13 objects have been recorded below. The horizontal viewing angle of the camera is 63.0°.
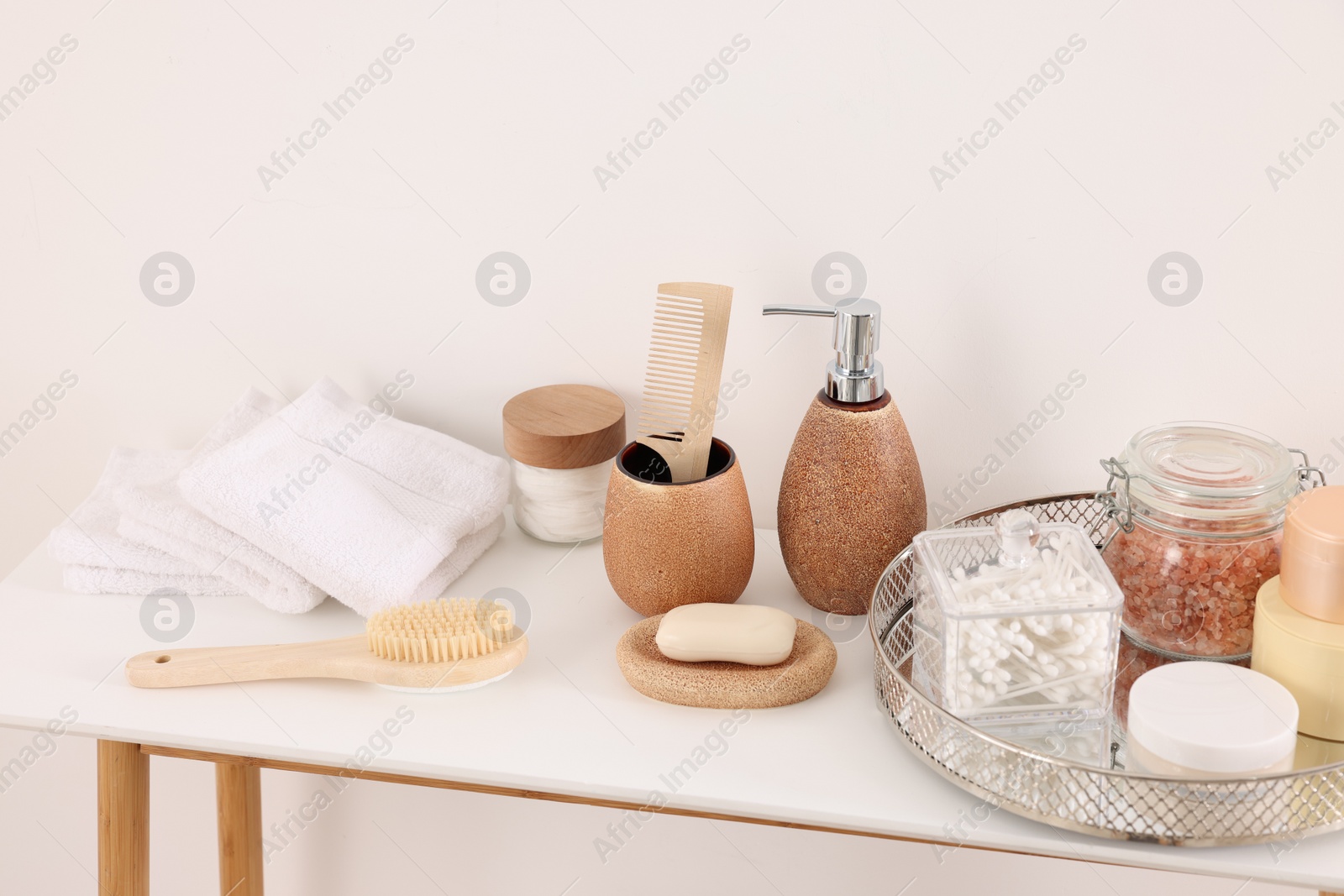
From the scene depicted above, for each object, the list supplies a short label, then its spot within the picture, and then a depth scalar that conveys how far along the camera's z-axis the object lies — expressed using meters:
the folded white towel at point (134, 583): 0.78
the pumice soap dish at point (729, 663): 0.64
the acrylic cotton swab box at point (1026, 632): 0.56
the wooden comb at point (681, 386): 0.69
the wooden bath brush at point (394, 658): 0.66
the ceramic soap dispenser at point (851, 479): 0.67
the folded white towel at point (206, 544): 0.75
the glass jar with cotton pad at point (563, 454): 0.77
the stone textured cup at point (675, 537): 0.68
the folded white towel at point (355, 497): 0.73
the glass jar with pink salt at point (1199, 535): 0.61
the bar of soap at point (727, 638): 0.65
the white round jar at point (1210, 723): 0.53
